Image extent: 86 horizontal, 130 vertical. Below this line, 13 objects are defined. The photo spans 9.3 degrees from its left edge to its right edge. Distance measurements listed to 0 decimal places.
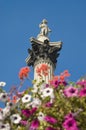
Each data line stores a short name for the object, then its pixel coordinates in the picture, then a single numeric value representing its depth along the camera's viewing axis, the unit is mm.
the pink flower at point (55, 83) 9422
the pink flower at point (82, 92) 8667
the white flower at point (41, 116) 8512
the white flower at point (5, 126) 8547
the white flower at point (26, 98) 9028
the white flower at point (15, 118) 8664
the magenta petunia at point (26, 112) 8875
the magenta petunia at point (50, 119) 8305
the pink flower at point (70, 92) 8680
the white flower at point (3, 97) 9294
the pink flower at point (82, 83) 9148
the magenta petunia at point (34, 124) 8448
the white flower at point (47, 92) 8877
